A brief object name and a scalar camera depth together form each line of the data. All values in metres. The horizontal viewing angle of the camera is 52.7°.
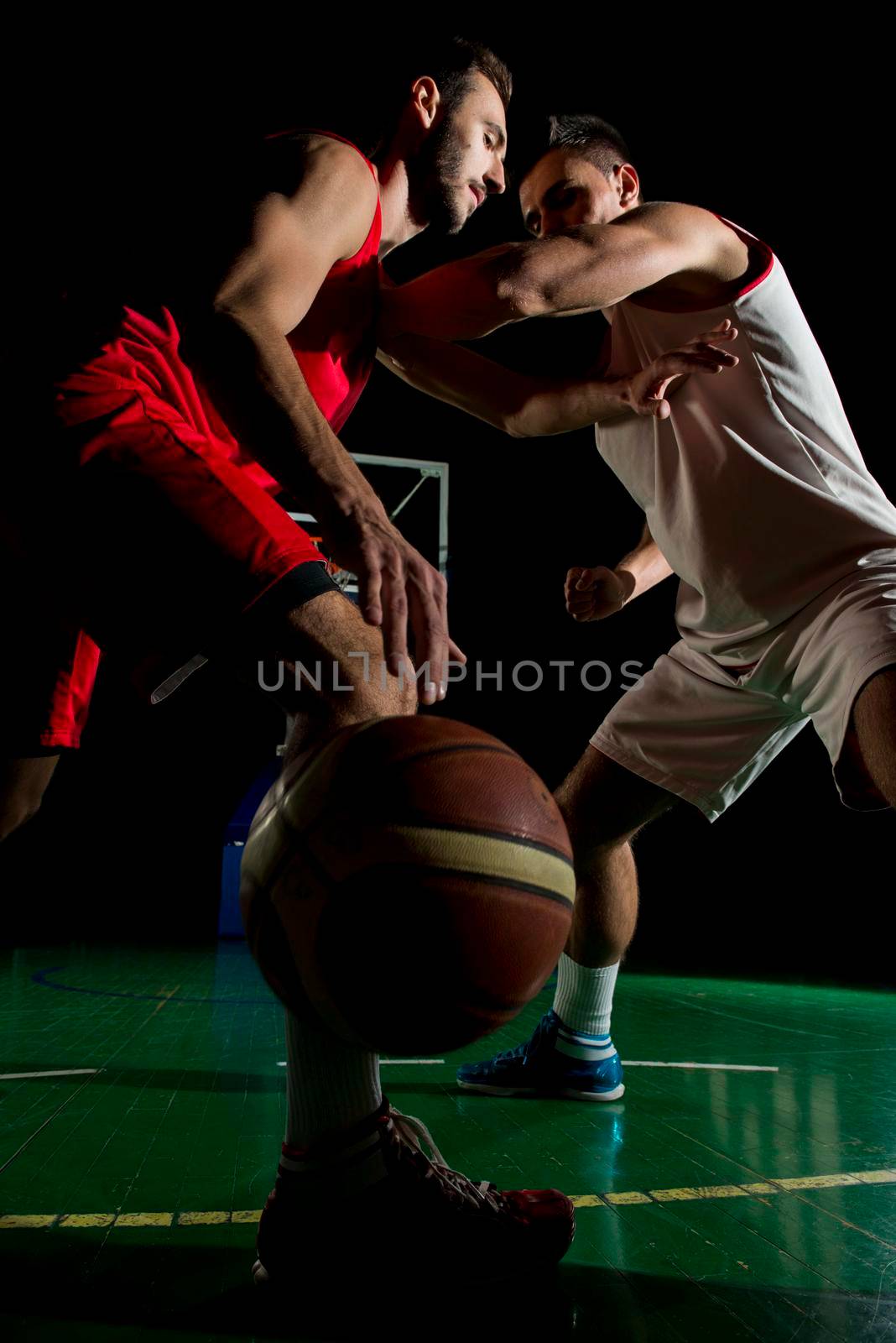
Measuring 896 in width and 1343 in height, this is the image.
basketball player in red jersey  1.18
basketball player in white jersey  1.67
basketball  1.02
